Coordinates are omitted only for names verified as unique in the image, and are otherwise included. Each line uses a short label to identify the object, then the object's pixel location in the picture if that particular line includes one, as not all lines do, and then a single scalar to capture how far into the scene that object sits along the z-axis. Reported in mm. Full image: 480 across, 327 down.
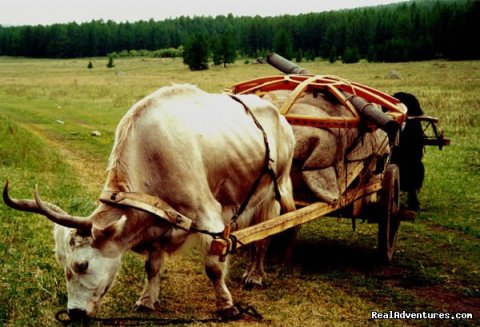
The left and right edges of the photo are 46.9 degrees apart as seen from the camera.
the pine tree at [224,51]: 83812
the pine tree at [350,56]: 85438
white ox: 4566
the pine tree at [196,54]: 78812
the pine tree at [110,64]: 88625
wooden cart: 6883
